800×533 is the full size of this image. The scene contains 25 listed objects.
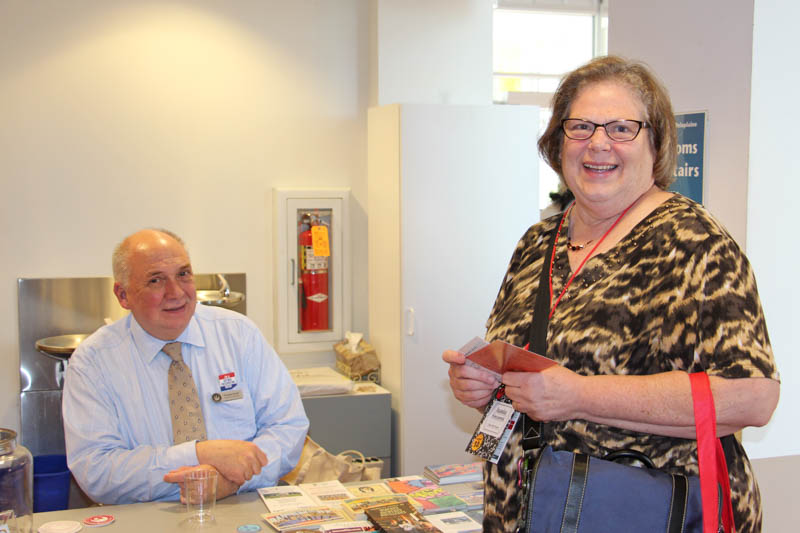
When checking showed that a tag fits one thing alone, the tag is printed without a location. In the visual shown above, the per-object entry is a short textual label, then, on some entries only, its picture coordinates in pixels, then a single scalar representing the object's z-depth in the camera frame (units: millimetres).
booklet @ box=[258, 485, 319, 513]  2163
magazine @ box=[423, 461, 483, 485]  2391
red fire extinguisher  4793
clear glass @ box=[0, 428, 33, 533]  1729
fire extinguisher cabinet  4758
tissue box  4625
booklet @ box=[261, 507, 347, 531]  2006
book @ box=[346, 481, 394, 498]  2268
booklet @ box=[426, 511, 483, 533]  1994
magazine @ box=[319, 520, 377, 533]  1969
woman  1380
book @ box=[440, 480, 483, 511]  2189
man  2326
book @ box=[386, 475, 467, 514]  2150
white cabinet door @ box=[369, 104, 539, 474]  4363
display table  2020
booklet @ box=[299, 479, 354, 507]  2203
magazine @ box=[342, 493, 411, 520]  2096
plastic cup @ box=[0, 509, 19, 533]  1765
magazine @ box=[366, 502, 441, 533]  1959
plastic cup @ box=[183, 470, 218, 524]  2033
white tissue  4738
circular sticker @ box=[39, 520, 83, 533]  1989
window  5574
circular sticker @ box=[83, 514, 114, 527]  2047
